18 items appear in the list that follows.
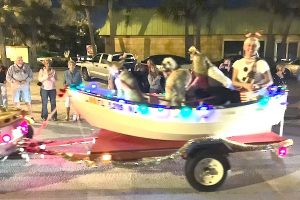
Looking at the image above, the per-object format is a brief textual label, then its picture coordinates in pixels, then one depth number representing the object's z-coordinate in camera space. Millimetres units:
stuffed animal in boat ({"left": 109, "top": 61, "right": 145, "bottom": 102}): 6202
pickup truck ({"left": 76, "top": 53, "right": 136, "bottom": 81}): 22906
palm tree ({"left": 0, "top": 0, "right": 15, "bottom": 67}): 30927
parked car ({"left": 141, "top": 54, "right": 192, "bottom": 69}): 24844
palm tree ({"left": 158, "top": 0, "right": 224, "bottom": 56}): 31469
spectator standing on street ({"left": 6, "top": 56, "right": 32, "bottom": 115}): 11266
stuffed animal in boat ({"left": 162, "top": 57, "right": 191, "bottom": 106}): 6203
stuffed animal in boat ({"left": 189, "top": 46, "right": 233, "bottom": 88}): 6340
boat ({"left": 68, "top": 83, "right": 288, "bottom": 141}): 5954
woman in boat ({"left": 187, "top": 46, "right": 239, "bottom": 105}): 6320
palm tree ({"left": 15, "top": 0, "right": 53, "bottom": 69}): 35531
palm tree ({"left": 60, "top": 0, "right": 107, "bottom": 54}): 33688
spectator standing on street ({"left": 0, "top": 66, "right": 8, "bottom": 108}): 12248
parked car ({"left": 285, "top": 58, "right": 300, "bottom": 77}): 24703
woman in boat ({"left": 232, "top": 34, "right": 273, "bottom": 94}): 6504
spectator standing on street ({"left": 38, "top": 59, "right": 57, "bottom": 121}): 11258
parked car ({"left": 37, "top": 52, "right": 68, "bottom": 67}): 36969
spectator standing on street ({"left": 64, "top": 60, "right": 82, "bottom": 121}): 11320
